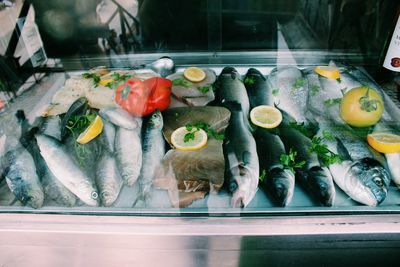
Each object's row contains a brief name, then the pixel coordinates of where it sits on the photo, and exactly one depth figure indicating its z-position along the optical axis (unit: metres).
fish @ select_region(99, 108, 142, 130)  0.54
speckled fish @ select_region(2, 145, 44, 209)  0.46
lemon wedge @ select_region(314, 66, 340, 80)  0.64
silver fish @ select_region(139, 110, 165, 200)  0.48
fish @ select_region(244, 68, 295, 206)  0.45
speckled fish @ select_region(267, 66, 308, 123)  0.58
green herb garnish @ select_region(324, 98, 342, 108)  0.58
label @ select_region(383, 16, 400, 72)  0.56
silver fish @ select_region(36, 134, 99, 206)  0.46
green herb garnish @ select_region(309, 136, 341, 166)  0.49
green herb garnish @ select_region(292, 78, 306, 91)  0.62
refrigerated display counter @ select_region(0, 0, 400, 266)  0.45
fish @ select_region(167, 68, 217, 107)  0.61
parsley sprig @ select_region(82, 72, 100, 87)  0.65
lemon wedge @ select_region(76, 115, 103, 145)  0.52
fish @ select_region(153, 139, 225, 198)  0.47
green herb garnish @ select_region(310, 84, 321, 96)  0.62
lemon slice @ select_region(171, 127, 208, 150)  0.51
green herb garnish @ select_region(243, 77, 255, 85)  0.64
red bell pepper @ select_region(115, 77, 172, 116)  0.55
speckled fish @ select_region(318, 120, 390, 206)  0.44
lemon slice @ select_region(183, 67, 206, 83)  0.65
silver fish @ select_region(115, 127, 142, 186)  0.48
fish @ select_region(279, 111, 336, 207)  0.45
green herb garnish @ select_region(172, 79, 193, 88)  0.64
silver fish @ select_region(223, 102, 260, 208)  0.45
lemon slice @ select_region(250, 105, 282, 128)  0.55
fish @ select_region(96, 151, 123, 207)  0.46
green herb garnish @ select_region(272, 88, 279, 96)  0.62
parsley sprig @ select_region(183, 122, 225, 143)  0.53
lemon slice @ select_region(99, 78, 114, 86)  0.63
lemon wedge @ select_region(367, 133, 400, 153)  0.49
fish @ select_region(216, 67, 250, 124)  0.59
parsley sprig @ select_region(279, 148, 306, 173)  0.48
